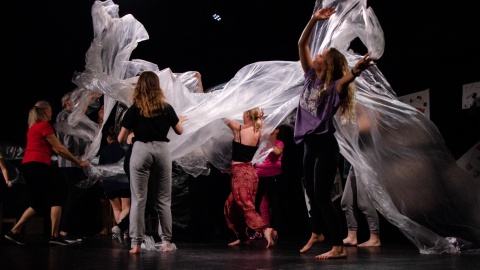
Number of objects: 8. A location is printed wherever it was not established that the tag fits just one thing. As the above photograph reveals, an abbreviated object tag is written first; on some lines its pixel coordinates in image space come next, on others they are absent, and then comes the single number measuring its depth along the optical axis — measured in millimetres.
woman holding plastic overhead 3354
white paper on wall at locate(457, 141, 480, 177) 5184
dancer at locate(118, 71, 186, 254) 3748
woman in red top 4723
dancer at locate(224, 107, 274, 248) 4672
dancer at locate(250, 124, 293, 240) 5410
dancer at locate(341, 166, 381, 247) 4715
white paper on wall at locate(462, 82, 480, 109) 5059
